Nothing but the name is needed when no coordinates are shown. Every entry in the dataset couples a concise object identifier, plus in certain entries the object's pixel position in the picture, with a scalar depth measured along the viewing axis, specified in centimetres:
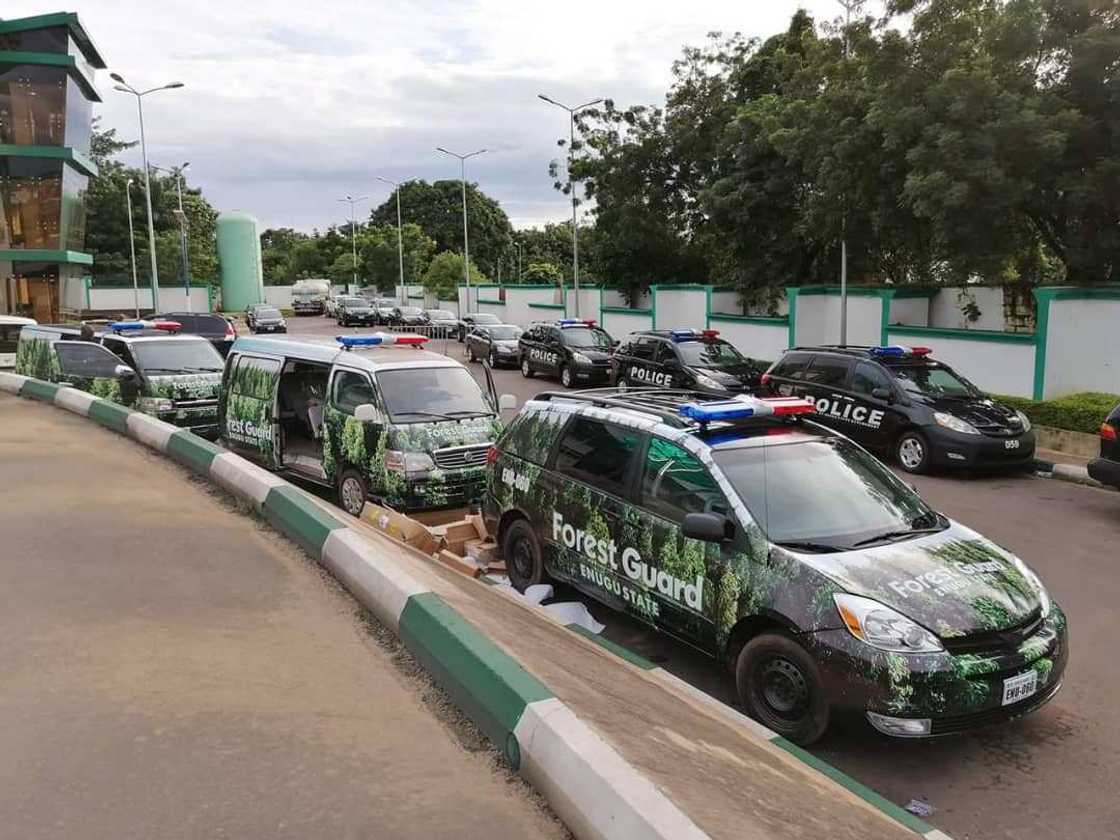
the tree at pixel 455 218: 8794
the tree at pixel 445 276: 6150
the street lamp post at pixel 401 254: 6798
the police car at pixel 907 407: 1196
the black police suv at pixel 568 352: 2233
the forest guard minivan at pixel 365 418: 902
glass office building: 4431
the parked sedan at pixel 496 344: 2773
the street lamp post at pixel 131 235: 5547
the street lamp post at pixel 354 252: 8100
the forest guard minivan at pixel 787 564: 465
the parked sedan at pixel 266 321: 4644
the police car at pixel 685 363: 1670
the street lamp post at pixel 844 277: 1940
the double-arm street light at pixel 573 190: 3432
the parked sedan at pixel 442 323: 4109
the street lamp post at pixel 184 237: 4897
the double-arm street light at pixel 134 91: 3919
